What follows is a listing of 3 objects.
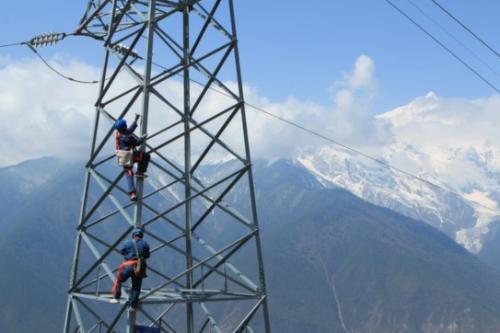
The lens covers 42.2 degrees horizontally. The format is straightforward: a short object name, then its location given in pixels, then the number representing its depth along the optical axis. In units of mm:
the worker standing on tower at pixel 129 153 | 17469
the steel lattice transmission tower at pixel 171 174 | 17797
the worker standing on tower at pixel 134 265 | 15852
